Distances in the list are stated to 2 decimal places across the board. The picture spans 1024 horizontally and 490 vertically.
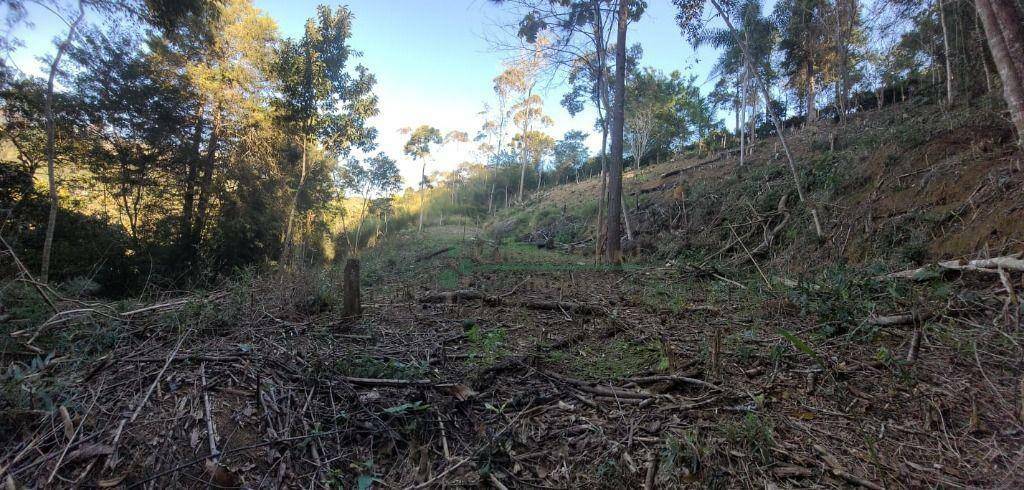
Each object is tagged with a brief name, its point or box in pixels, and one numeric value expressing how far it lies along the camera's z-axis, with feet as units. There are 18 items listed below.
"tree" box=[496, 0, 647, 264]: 28.30
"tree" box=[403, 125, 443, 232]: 101.21
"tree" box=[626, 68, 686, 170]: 81.81
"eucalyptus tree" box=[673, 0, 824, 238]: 25.18
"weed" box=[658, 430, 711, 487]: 5.55
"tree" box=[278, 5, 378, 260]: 45.52
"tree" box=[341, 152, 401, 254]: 86.27
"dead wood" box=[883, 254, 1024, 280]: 10.57
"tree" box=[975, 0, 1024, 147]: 11.30
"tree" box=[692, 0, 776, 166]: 38.34
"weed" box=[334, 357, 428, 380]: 8.31
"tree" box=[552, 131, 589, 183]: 124.76
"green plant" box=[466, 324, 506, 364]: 9.74
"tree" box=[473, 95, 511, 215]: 107.34
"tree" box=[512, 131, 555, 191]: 112.68
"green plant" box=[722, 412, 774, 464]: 5.73
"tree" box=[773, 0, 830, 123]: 48.06
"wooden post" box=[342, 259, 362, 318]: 12.66
